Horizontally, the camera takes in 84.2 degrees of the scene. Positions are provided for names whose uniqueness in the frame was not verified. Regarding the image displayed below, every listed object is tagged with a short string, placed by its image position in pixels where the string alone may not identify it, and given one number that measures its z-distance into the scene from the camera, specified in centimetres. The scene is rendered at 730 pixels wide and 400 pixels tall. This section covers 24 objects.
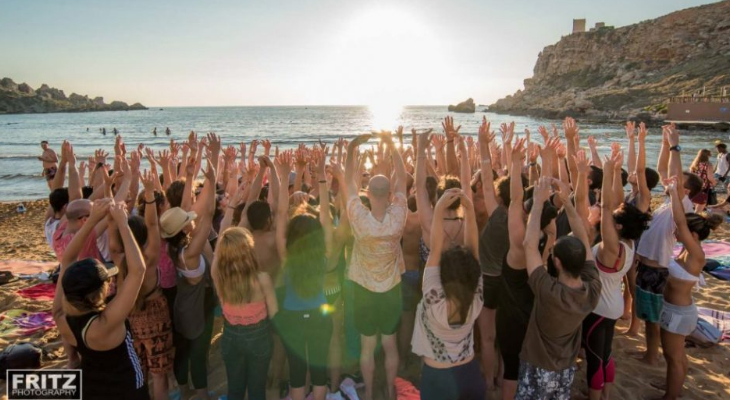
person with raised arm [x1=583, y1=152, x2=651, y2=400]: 360
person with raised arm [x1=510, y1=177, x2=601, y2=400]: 291
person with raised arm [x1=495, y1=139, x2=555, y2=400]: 352
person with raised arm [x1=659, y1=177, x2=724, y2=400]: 398
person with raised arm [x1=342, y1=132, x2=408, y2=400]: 371
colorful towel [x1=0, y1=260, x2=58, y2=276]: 823
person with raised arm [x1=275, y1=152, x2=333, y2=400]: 355
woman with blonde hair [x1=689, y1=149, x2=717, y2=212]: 948
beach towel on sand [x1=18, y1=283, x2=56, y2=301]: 704
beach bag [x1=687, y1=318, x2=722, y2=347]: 536
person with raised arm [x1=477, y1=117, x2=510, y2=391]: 411
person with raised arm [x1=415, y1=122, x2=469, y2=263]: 389
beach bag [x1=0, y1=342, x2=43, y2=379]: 480
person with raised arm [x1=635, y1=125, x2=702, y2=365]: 447
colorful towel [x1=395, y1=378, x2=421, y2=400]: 422
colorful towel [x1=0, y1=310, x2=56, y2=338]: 585
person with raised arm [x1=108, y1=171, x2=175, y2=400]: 343
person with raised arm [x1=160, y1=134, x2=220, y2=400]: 370
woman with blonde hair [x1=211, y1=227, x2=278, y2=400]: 319
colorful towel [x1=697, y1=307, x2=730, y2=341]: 568
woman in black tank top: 250
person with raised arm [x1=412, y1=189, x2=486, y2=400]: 283
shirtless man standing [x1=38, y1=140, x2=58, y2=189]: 720
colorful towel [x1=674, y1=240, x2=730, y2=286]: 780
